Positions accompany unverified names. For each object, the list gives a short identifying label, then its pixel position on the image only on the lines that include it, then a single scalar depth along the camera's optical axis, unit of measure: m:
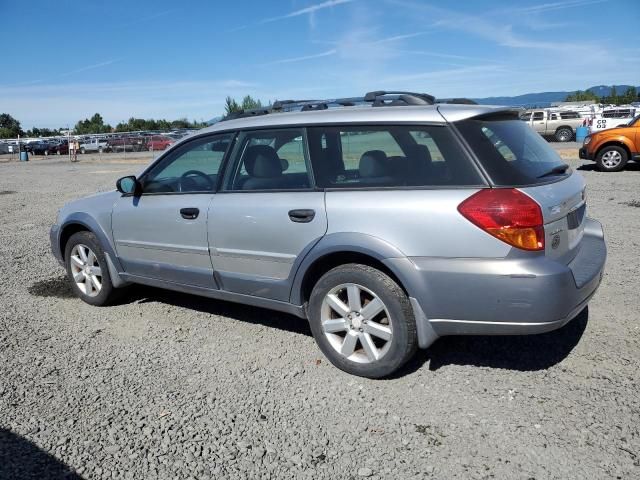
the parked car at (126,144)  42.16
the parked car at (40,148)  47.91
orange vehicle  14.67
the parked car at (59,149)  47.39
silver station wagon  3.10
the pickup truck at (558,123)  31.59
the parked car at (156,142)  41.22
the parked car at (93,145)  45.56
